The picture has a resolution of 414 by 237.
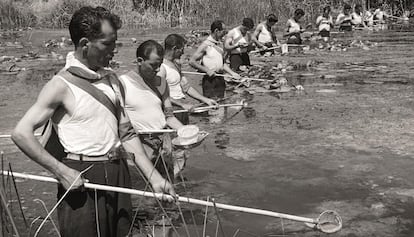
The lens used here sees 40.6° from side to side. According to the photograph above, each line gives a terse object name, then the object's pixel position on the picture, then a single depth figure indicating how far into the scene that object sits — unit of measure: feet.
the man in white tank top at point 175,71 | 20.90
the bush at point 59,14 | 104.27
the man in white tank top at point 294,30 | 58.46
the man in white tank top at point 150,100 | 16.48
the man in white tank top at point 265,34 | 52.67
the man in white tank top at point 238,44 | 39.60
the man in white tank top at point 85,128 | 9.49
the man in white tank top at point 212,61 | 30.89
